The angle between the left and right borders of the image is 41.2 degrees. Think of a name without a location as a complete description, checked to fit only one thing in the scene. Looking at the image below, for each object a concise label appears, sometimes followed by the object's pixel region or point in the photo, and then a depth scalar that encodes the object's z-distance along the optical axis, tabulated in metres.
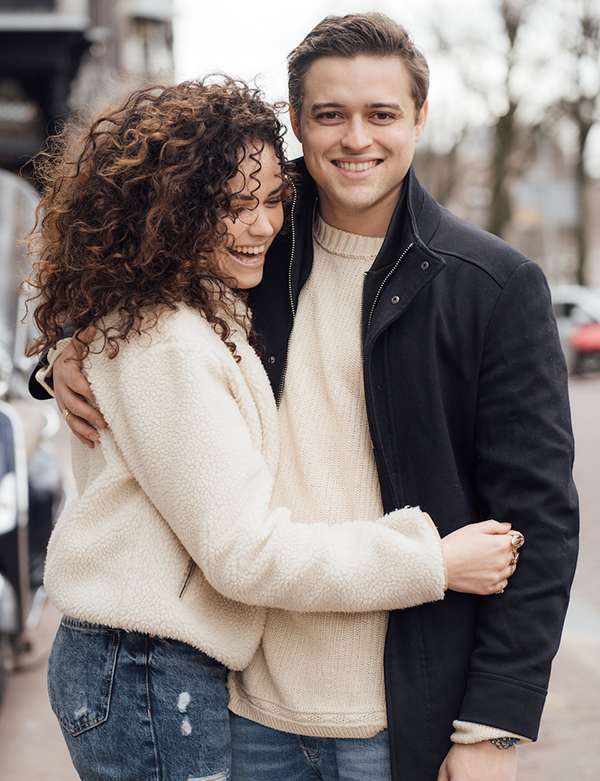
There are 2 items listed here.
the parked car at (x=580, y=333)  15.89
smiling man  1.61
